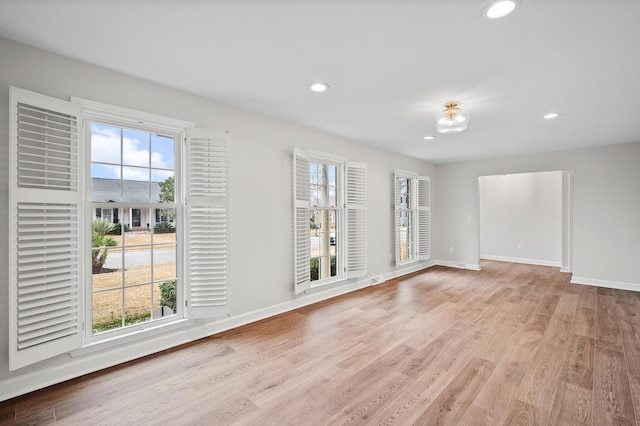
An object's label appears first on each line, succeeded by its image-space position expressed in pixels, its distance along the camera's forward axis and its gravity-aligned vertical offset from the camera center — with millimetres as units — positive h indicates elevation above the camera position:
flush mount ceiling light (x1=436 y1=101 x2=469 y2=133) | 2924 +997
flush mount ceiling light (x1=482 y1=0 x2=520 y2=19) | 1577 +1185
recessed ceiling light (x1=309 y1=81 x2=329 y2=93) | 2672 +1241
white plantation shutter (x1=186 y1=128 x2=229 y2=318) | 2826 -50
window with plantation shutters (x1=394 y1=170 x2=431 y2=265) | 6098 -47
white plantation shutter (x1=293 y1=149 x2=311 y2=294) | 3707 -49
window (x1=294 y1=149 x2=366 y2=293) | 4348 -31
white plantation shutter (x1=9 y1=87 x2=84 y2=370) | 1902 -83
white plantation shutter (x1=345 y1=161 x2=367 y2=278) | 4602 -31
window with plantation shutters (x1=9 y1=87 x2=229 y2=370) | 1957 -31
